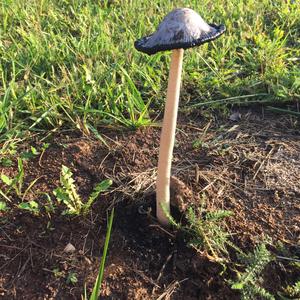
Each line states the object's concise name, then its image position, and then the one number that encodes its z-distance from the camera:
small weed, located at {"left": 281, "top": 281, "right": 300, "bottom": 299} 0.30
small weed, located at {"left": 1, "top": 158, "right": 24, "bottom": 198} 0.37
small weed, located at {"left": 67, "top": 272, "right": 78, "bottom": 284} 0.33
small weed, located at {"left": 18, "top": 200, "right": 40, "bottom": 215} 0.36
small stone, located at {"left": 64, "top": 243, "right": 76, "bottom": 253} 0.35
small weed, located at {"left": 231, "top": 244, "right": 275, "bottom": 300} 0.30
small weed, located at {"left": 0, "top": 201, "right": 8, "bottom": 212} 0.36
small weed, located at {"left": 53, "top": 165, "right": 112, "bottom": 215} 0.35
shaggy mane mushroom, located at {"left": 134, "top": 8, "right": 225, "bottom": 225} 0.26
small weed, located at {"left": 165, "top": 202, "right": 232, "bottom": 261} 0.33
